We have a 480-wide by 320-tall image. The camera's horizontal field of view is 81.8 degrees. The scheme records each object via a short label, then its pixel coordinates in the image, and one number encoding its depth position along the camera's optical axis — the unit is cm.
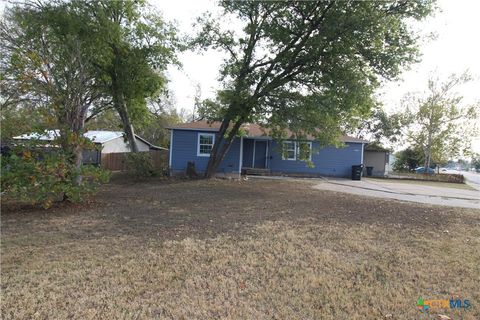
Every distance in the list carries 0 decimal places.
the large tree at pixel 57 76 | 679
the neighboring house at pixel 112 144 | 2138
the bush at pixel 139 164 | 1355
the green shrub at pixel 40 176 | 601
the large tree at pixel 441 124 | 2547
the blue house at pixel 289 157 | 1754
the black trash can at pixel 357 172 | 1752
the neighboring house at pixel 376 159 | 2459
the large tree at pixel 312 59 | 966
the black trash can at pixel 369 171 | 2313
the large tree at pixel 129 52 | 1171
